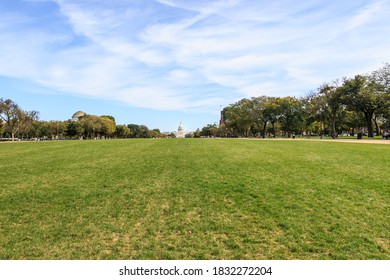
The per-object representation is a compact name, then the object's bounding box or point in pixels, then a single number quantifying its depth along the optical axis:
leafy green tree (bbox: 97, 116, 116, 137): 115.73
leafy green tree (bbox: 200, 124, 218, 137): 155.80
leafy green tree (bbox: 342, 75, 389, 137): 54.09
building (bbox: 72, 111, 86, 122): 181.95
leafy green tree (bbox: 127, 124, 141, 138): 177.62
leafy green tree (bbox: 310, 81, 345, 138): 61.78
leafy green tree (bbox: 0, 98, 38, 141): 79.53
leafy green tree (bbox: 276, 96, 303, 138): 85.12
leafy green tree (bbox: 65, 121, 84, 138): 112.10
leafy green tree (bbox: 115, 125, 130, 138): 149.12
